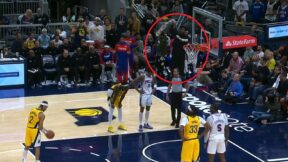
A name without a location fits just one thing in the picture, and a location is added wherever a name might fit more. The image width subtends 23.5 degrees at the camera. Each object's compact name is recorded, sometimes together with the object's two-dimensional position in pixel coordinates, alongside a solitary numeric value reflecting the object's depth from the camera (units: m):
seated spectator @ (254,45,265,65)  24.88
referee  20.30
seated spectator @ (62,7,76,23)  30.03
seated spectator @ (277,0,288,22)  28.98
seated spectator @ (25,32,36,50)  26.20
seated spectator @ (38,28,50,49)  26.78
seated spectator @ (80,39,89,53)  26.72
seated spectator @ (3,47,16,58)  25.64
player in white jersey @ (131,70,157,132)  20.17
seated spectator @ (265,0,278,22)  29.78
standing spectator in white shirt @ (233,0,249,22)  30.20
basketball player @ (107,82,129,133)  20.00
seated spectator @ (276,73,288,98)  22.22
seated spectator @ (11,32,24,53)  26.45
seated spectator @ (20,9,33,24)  29.33
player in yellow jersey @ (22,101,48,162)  16.86
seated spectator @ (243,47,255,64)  25.69
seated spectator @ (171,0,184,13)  30.76
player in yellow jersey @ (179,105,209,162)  15.86
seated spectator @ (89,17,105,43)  27.64
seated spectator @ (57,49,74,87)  25.58
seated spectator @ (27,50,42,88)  25.41
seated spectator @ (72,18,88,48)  27.39
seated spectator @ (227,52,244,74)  24.89
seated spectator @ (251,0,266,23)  29.97
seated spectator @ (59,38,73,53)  26.50
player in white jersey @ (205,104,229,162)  16.08
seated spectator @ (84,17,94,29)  27.83
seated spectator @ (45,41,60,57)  26.39
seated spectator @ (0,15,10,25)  29.50
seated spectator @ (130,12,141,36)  28.50
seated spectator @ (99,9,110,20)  29.43
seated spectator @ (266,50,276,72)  24.34
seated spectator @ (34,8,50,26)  29.09
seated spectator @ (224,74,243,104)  23.61
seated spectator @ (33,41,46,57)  25.84
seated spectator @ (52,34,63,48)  26.56
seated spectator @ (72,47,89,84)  25.78
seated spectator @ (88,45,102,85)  25.97
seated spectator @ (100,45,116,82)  26.12
